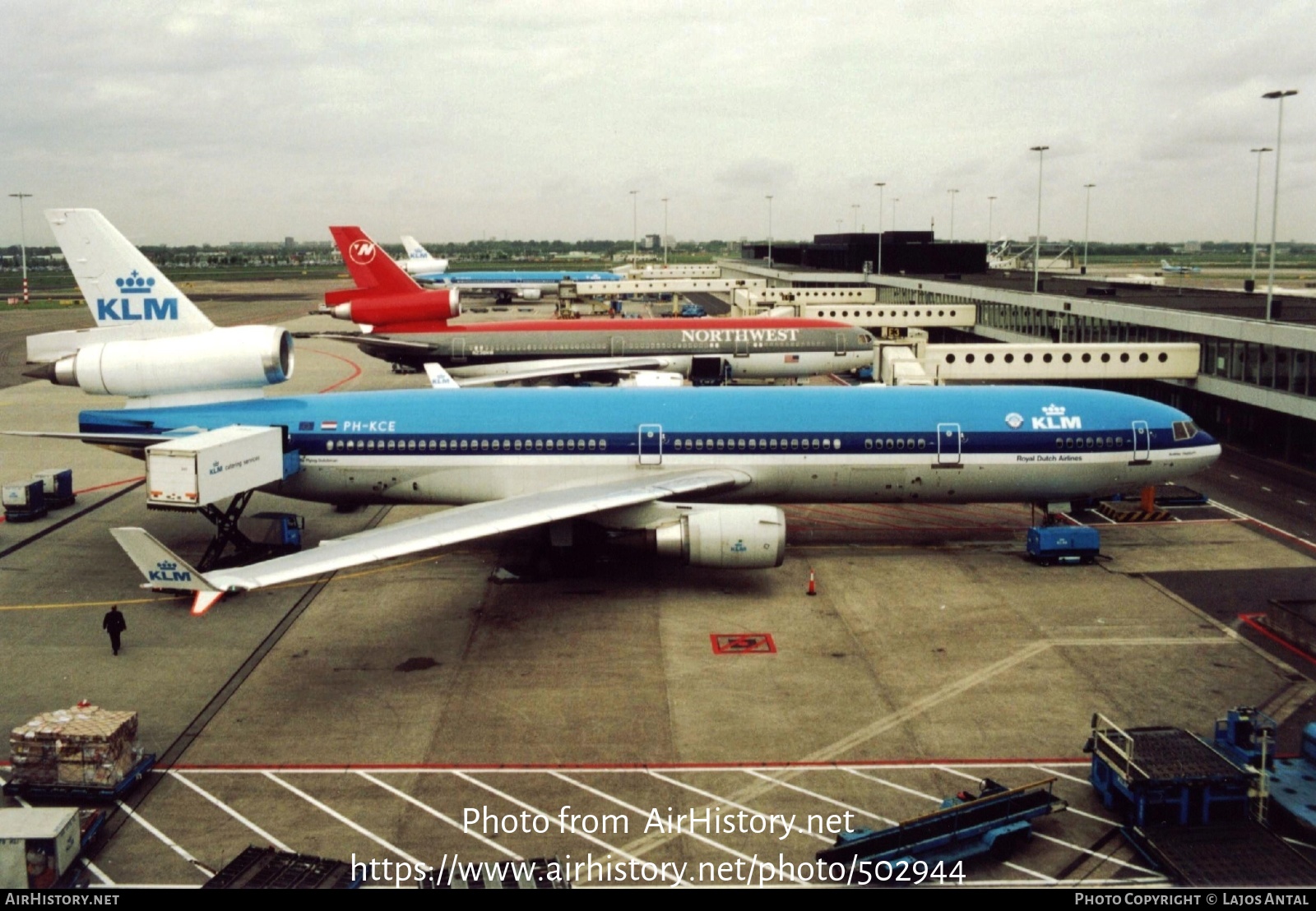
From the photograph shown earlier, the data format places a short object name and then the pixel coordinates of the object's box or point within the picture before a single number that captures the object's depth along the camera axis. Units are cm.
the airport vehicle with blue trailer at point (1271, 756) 1667
